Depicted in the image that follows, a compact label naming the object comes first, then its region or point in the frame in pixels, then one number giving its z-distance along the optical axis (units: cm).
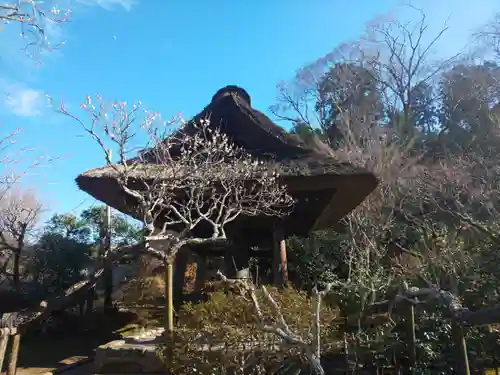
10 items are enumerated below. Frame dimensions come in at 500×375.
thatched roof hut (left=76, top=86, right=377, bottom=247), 620
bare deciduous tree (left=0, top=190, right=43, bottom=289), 1372
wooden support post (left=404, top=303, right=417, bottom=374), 503
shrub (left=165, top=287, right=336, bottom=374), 419
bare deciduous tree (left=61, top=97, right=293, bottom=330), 496
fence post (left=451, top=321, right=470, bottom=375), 423
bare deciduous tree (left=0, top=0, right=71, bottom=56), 288
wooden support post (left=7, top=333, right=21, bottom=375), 425
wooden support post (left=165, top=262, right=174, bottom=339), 473
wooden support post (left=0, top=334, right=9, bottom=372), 382
